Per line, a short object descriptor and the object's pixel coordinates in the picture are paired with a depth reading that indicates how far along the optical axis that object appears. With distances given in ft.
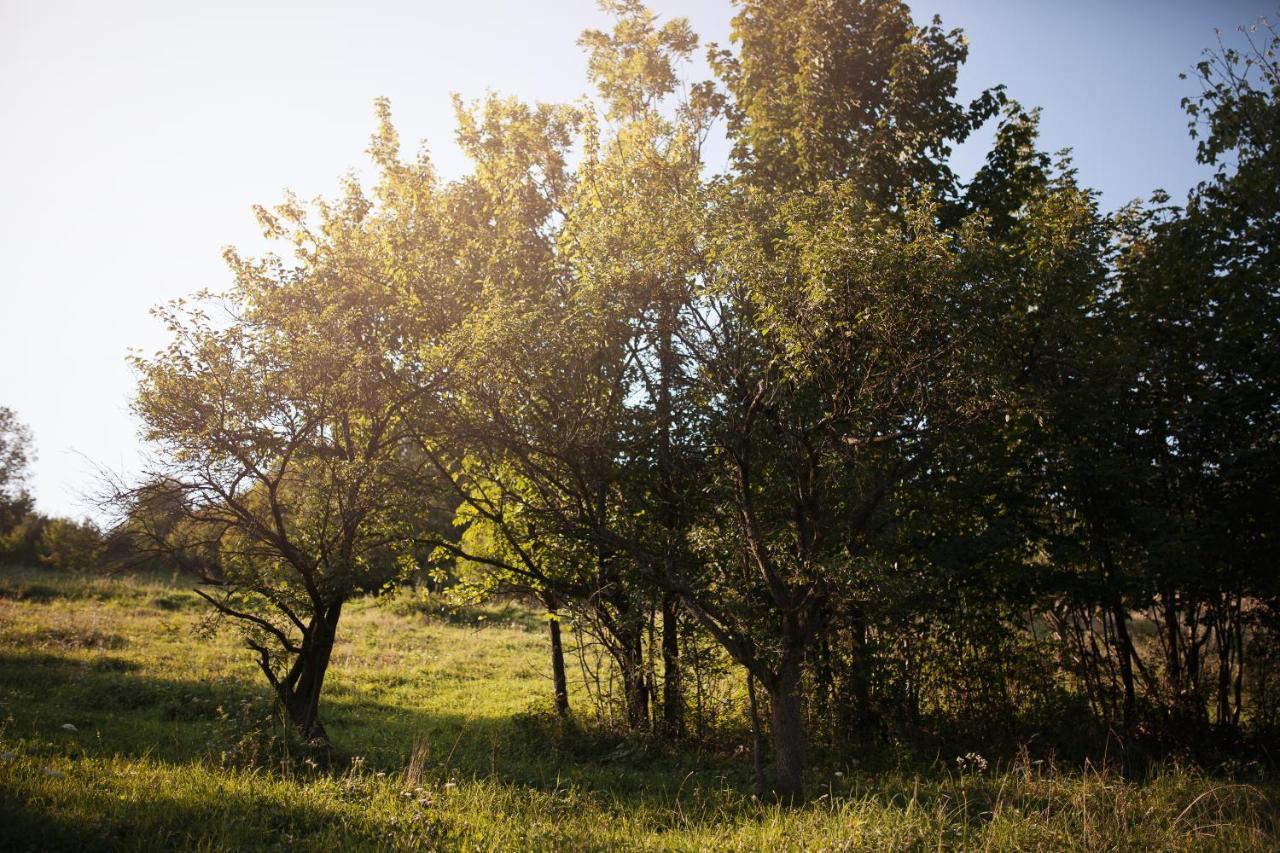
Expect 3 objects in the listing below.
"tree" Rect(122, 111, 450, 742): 34.81
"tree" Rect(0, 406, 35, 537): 141.48
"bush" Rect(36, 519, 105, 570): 97.96
